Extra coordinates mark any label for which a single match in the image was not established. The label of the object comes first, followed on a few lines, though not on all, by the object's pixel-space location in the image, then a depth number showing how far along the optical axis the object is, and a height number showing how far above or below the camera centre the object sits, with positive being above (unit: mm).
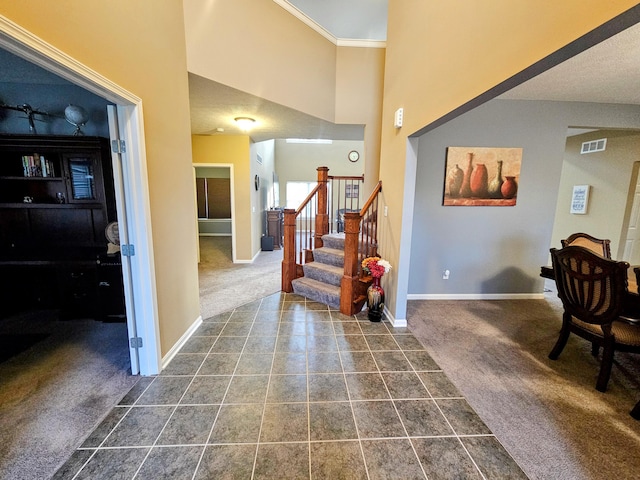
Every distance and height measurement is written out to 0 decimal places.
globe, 2679 +849
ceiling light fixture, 4203 +1288
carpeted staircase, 3521 -1022
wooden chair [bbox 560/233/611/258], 2588 -356
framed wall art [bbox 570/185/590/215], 4531 +150
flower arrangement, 2979 -718
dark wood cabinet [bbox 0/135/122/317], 2805 -233
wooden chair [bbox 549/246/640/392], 1862 -696
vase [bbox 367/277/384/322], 3055 -1134
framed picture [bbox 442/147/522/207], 3506 +402
